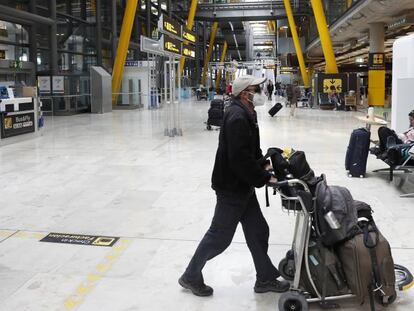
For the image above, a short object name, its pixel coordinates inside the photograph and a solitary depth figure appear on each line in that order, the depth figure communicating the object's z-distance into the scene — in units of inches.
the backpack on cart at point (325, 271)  135.8
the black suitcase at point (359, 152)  337.1
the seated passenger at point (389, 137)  335.0
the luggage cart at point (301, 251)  135.3
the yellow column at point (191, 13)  1540.8
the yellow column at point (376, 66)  1047.6
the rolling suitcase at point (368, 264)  132.6
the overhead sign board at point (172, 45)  551.5
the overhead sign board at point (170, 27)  547.5
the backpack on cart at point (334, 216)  134.2
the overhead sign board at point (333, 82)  1175.6
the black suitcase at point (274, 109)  926.6
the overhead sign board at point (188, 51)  665.0
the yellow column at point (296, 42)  1514.3
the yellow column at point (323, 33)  1127.6
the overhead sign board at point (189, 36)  667.8
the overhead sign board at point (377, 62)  1063.0
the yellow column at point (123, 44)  1135.0
